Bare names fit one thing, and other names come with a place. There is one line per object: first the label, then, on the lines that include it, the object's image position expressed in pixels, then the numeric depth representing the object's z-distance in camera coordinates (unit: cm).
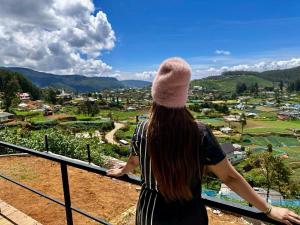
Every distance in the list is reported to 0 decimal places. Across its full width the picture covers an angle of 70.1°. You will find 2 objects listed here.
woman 74
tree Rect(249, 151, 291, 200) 1089
